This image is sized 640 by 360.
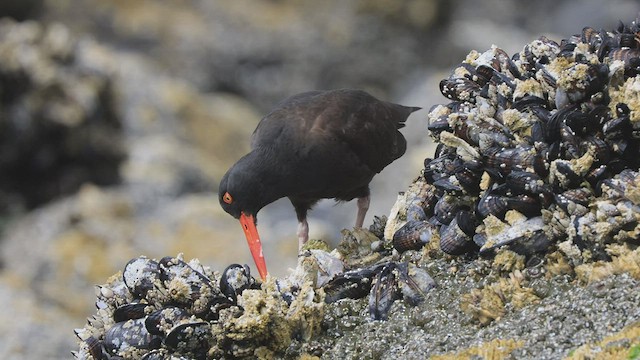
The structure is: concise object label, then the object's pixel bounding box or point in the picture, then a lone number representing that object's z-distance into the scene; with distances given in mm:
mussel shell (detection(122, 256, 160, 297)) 7934
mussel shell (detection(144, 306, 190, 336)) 7402
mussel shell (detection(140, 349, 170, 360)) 7297
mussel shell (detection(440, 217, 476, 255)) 7926
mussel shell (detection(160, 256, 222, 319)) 7520
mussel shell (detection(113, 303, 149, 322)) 7848
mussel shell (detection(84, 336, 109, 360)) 7886
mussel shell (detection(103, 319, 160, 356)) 7508
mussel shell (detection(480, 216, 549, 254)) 7332
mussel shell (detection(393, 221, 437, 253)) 8492
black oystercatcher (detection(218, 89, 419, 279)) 12984
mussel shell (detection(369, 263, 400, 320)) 7512
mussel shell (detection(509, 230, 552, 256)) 7305
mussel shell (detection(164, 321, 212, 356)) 7242
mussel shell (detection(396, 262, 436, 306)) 7522
